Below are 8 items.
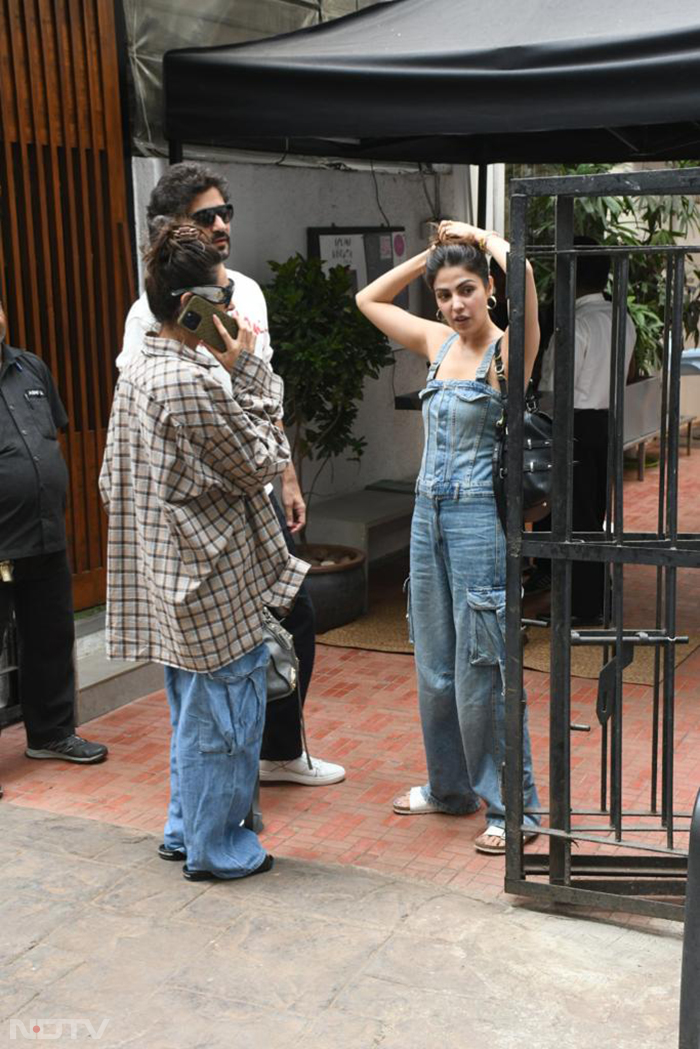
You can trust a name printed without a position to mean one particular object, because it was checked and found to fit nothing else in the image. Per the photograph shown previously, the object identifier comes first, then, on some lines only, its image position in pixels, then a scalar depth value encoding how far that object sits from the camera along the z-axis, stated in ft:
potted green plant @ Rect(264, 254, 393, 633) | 22.02
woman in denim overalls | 13.70
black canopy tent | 16.75
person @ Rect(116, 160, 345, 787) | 14.75
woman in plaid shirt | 12.30
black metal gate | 11.52
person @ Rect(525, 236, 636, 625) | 22.50
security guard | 16.19
